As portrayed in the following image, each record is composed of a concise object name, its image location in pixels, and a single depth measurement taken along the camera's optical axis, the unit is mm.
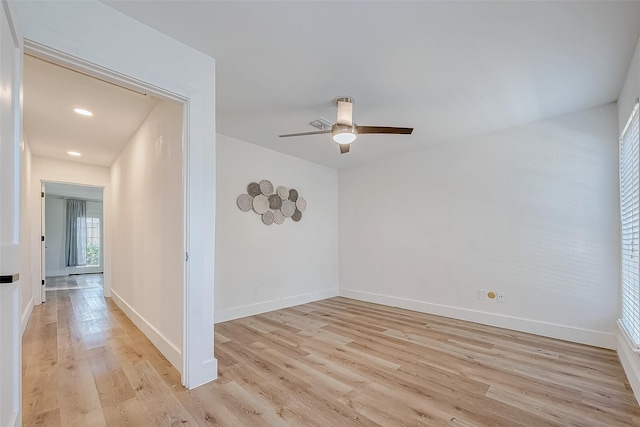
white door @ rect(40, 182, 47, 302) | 4707
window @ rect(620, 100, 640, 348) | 2105
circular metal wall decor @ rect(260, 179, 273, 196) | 4230
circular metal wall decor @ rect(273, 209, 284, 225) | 4375
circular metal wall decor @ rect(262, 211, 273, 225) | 4234
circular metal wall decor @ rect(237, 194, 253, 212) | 3968
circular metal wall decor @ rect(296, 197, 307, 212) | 4715
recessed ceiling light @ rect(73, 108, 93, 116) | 2992
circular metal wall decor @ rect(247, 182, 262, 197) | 4098
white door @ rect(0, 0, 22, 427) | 1141
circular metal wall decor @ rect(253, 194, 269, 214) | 4129
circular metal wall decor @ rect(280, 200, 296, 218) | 4488
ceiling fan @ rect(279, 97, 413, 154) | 2609
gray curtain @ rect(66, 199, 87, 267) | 8711
